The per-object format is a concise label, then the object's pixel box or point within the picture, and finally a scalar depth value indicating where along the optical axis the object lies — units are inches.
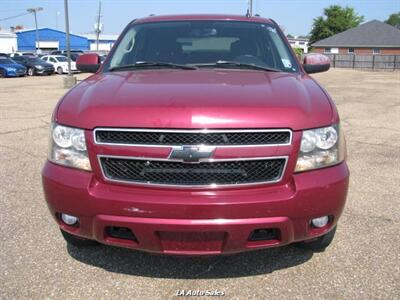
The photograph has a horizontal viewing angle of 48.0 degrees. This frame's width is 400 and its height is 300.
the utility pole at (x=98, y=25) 1946.5
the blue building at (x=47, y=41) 3373.5
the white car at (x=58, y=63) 1316.4
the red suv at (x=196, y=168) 101.3
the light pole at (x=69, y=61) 742.5
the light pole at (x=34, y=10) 3129.9
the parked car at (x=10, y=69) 1161.4
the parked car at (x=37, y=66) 1232.8
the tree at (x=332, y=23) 3223.4
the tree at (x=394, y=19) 5019.2
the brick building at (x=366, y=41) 2348.7
